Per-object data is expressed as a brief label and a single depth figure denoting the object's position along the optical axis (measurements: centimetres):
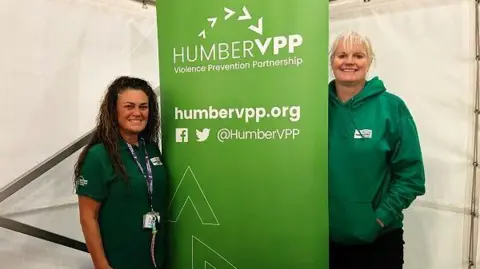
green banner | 142
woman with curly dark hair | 149
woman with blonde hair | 141
